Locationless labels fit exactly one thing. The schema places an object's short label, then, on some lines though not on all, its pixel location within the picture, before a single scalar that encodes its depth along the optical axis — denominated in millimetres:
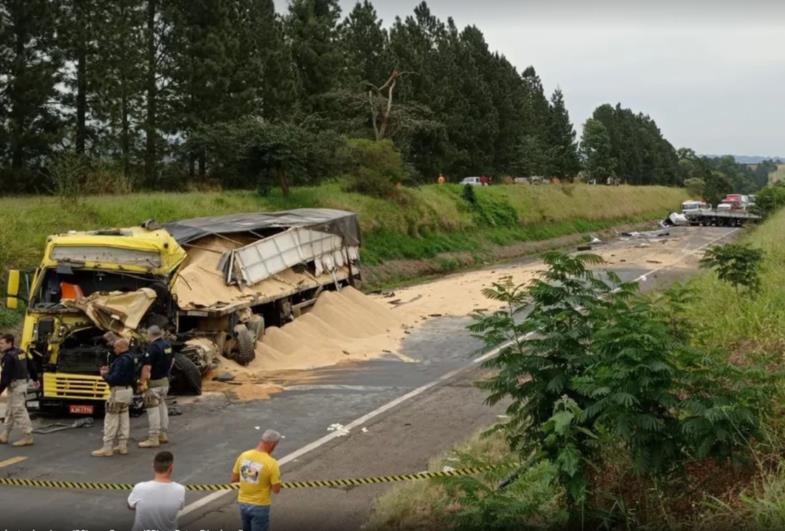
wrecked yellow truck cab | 14047
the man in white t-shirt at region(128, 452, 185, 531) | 7176
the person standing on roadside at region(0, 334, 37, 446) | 12219
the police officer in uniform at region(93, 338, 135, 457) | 11984
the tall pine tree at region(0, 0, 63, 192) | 32375
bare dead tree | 48812
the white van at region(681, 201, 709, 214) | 70438
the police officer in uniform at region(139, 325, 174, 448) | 12391
